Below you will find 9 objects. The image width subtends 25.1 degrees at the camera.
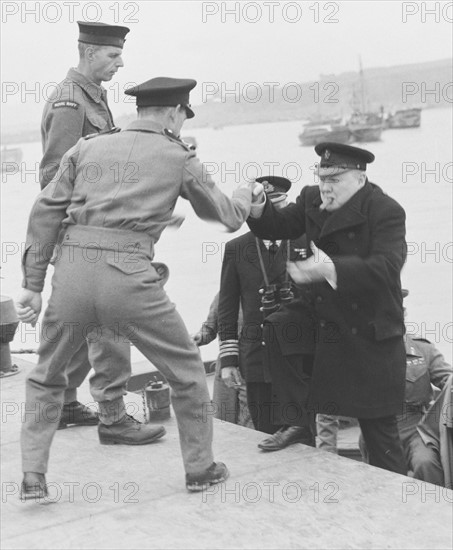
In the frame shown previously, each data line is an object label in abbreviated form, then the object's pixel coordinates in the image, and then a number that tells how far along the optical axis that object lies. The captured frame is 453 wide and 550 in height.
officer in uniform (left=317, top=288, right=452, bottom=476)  5.36
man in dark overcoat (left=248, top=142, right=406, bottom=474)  4.31
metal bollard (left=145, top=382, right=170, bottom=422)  5.50
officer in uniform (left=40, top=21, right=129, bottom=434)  5.02
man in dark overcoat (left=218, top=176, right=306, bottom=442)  5.19
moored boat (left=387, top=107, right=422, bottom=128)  51.53
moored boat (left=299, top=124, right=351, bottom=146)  45.30
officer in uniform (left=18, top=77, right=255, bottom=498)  4.06
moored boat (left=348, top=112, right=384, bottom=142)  45.84
